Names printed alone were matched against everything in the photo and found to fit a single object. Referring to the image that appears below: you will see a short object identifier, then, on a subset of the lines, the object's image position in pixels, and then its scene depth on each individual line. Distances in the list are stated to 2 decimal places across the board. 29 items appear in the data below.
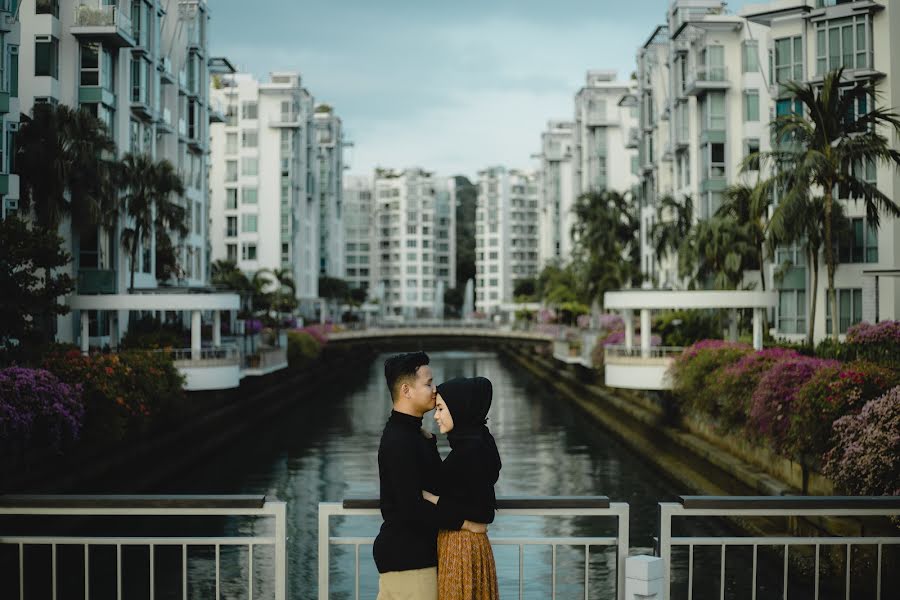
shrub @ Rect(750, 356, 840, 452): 23.84
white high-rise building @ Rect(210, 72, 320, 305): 96.88
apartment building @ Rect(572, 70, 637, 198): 96.06
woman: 6.58
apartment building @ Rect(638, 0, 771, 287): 55.56
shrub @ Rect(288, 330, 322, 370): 66.69
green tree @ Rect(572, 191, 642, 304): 73.00
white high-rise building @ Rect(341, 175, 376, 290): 188.12
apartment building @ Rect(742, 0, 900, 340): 41.41
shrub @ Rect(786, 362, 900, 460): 20.03
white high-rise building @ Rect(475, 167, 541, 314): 178.75
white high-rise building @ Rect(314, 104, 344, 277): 121.88
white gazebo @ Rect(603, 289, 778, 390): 37.00
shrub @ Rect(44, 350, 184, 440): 27.64
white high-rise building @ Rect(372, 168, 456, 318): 185.75
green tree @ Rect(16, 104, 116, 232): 38.22
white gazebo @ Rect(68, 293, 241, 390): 39.31
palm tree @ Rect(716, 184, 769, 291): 43.81
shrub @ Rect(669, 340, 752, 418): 31.31
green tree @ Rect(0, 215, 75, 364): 28.77
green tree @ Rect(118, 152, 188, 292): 46.62
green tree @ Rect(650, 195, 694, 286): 57.41
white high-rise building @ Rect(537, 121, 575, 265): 123.62
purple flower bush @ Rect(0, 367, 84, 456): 22.39
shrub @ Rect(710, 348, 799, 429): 27.62
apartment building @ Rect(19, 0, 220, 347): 42.53
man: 6.63
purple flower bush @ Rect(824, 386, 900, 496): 16.94
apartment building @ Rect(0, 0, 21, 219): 33.56
